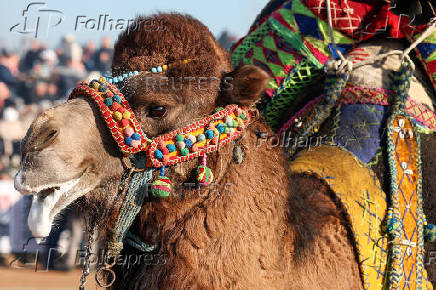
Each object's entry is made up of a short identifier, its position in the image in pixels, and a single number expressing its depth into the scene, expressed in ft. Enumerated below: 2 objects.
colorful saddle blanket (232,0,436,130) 13.30
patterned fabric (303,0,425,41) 13.28
